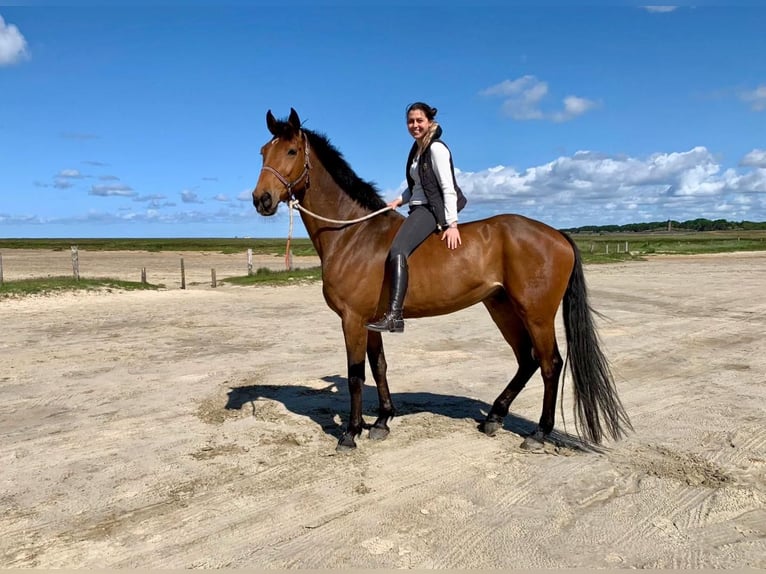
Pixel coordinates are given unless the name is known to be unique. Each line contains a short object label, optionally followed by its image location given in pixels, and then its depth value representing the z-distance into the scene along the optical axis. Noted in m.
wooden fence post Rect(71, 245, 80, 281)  20.17
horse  5.01
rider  4.91
